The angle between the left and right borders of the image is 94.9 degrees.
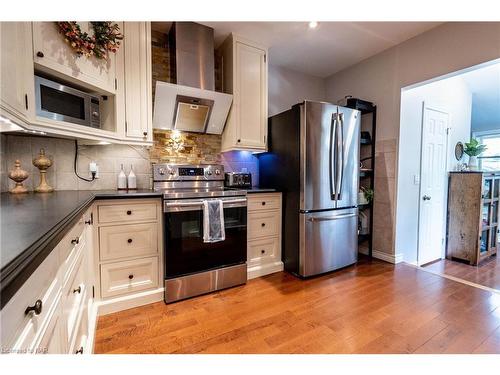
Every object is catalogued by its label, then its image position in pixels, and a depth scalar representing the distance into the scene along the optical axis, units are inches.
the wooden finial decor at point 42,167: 68.8
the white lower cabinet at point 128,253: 68.2
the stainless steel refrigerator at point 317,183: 92.5
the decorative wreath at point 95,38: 60.6
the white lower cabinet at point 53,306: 18.3
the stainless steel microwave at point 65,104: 57.6
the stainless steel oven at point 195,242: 75.5
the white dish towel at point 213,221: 79.1
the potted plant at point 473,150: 134.6
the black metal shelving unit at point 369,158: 116.4
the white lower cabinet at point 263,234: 96.3
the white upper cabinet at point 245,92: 99.4
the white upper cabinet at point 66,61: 55.1
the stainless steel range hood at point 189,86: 89.0
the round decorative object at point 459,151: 137.8
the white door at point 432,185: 119.0
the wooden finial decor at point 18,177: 62.3
